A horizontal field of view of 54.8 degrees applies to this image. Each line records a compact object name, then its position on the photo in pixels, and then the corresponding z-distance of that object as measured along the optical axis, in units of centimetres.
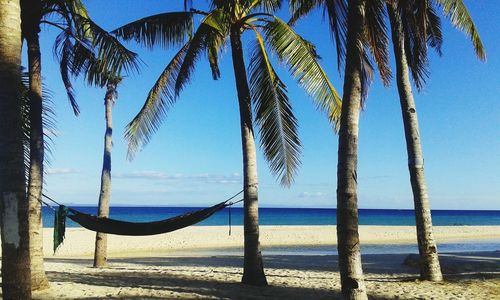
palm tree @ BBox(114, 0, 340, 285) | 796
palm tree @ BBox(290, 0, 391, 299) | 541
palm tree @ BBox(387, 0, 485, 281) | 862
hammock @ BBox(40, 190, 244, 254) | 683
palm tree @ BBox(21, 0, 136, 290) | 728
